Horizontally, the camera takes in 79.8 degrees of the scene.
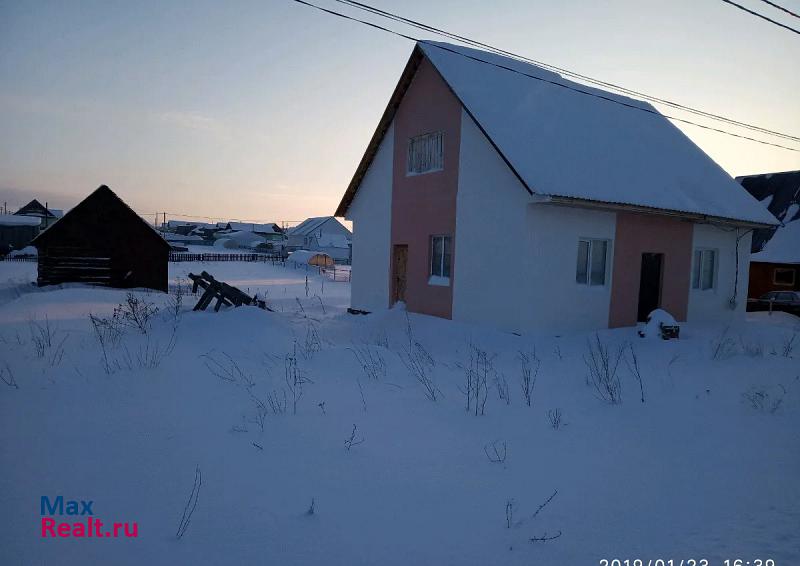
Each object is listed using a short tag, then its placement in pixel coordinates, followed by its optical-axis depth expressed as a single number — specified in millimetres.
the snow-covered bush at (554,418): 5531
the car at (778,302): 20281
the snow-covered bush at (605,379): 6609
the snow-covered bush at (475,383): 6141
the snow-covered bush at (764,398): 6117
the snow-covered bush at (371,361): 7658
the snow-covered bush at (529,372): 6634
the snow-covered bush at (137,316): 11002
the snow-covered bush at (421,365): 6754
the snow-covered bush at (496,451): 4679
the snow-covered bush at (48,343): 7633
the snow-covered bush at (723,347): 9798
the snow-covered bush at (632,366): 7166
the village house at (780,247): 23359
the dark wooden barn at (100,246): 20797
